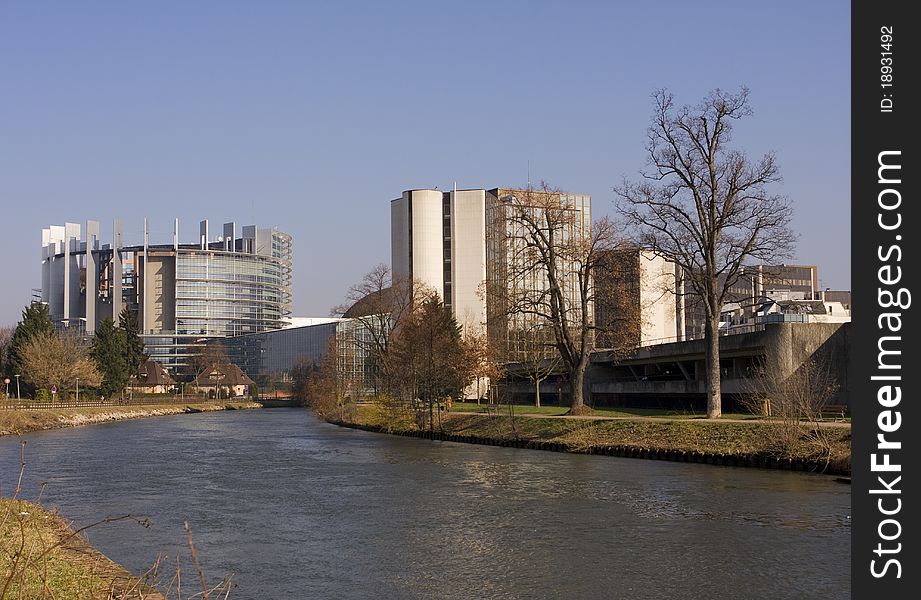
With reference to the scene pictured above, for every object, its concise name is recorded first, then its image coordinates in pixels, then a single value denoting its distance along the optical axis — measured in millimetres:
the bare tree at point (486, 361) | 72125
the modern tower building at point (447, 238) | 135500
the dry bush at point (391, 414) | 68375
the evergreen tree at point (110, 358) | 119250
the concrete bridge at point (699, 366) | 50406
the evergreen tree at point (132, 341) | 138125
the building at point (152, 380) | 151000
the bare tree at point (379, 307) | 88062
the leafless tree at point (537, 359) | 80062
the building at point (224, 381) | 174000
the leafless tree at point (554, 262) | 54625
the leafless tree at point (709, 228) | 45625
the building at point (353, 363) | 93688
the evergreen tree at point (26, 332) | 105938
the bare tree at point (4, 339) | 118125
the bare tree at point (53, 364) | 100688
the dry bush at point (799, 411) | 35688
